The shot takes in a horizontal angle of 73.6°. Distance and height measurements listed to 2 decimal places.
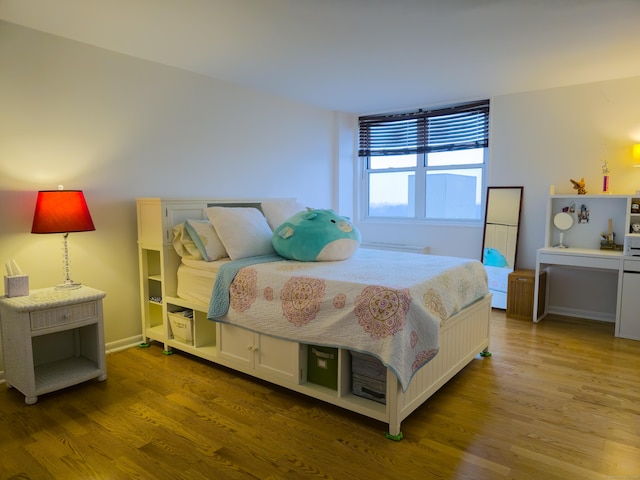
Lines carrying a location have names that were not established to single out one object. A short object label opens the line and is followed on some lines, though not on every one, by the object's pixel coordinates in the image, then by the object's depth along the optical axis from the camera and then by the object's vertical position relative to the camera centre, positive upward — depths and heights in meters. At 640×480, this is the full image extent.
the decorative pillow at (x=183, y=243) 3.21 -0.33
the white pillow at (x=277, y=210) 3.77 -0.11
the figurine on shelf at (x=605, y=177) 3.99 +0.20
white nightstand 2.49 -0.91
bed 2.15 -0.62
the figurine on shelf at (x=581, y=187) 4.08 +0.11
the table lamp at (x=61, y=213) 2.64 -0.09
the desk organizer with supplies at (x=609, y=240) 3.98 -0.39
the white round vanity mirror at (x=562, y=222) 4.21 -0.24
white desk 3.68 -0.54
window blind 4.80 +0.82
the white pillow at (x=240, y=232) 3.13 -0.25
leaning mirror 4.54 -0.41
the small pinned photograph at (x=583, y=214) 4.17 -0.15
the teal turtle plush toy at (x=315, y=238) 3.03 -0.28
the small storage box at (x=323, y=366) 2.43 -0.97
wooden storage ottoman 4.16 -0.93
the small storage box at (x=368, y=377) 2.27 -0.97
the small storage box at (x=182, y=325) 3.18 -0.95
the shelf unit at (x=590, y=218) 4.00 -0.19
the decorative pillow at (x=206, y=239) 3.13 -0.30
